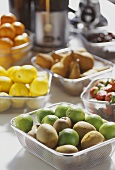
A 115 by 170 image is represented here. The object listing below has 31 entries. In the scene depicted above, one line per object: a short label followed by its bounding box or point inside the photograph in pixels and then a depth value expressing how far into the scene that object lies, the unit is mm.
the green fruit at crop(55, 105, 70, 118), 1436
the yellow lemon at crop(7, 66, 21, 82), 1723
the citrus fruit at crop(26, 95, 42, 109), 1651
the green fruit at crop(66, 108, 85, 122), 1396
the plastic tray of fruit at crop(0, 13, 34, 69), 1982
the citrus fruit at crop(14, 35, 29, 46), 2037
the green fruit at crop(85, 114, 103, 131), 1382
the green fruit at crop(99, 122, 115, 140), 1340
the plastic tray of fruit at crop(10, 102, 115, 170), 1293
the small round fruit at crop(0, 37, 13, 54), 1973
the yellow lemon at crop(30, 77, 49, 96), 1681
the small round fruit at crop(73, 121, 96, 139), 1340
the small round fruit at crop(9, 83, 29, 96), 1678
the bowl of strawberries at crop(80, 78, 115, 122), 1573
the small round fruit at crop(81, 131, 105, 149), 1306
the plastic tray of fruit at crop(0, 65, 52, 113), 1650
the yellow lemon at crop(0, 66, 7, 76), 1754
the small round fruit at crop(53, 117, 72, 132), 1352
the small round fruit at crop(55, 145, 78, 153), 1281
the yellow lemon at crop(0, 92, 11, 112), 1644
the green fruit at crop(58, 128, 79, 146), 1306
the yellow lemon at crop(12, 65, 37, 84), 1713
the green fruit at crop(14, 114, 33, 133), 1403
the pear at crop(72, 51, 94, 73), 1877
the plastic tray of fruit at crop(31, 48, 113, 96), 1786
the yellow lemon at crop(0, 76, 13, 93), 1710
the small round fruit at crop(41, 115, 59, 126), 1383
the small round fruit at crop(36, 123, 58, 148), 1308
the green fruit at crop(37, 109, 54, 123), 1443
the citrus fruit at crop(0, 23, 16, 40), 2029
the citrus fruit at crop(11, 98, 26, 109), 1650
